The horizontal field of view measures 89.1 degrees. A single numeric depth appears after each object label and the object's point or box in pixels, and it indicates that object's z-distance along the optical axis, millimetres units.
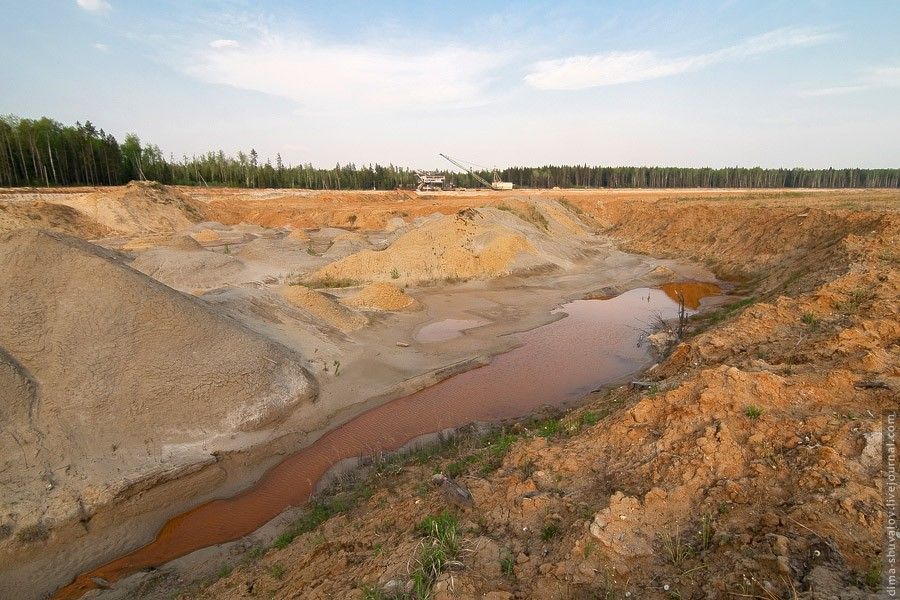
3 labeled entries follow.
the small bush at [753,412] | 6049
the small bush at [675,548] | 4305
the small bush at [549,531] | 5074
